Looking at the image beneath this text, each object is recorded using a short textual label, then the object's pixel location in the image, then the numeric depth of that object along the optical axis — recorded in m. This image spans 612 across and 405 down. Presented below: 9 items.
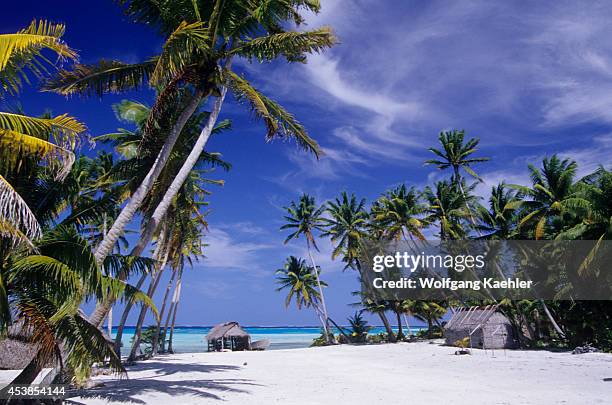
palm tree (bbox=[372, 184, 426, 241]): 33.44
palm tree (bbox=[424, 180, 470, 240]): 32.59
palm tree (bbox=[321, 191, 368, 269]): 34.91
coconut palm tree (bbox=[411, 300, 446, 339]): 34.56
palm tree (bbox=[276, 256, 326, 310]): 37.41
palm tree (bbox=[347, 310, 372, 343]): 36.25
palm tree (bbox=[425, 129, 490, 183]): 32.81
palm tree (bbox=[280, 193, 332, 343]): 36.97
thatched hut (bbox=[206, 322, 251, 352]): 34.03
